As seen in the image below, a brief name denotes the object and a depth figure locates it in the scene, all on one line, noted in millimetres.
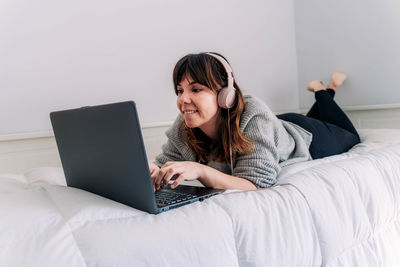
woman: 901
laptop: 572
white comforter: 506
